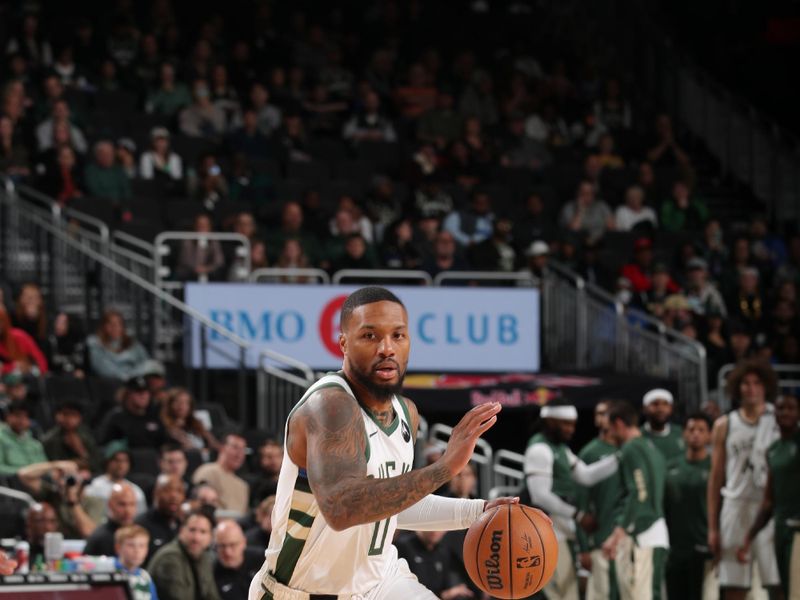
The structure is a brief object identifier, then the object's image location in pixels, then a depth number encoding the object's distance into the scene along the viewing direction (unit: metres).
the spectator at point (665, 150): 22.22
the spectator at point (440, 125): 21.25
